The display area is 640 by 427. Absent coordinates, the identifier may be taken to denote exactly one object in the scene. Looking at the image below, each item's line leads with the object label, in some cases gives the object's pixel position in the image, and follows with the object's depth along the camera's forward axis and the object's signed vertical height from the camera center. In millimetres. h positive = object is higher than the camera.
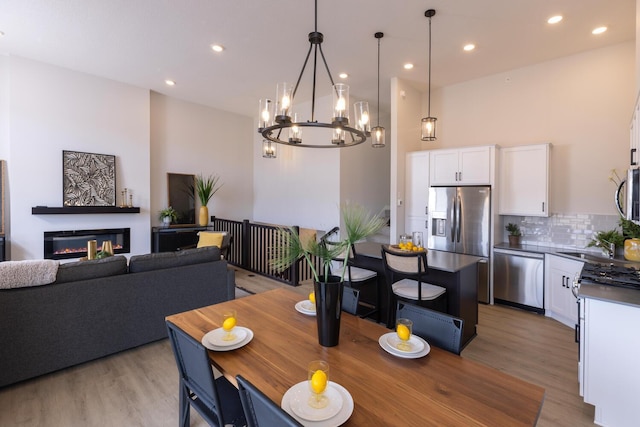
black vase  1547 -521
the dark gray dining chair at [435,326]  1578 -650
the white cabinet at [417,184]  4930 +402
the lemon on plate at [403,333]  1532 -633
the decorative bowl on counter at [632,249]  3014 -413
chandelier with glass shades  2148 +708
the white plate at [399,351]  1441 -694
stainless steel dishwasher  3912 -945
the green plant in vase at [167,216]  6230 -178
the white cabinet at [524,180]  4059 +386
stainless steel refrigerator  4295 -211
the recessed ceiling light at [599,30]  3430 +2032
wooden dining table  1064 -718
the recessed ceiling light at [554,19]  3234 +2035
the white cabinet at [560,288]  3473 -972
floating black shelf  4863 -47
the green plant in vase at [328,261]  1546 -279
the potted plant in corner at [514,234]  4301 -369
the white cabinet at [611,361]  1859 -972
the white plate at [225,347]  1513 -696
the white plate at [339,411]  1021 -716
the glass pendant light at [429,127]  3250 +889
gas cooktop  2183 -521
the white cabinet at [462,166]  4379 +632
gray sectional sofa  2316 -879
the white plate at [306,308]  1981 -674
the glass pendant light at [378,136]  3430 +813
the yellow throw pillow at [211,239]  5207 -546
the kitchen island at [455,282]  2955 -764
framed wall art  5164 +497
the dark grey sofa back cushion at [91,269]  2521 -537
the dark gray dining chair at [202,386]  1325 -891
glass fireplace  5027 -594
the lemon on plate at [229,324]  1633 -629
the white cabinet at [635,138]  2295 +564
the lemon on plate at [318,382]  1111 -641
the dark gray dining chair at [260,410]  855 -617
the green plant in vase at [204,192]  6602 +339
